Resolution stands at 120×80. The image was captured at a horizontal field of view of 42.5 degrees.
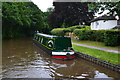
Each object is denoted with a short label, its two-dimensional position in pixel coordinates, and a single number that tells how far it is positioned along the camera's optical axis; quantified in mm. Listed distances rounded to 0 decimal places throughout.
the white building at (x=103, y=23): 27109
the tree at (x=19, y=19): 29438
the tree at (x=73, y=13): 39469
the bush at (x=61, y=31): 33781
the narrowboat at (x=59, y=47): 12758
